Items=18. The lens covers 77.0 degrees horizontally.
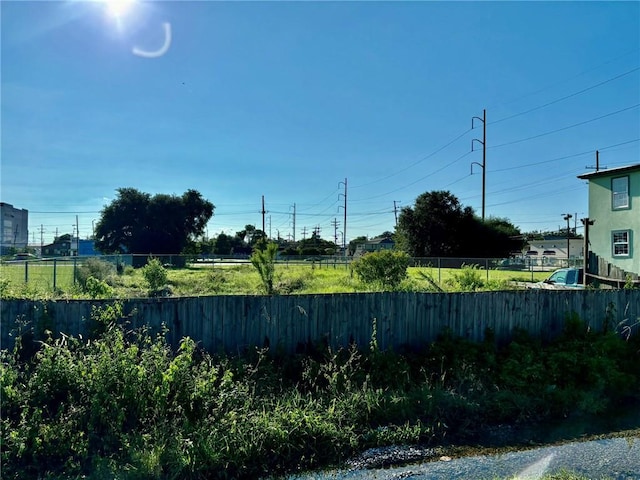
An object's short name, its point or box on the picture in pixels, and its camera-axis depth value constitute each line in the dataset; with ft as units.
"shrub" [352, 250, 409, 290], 44.75
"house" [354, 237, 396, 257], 262.26
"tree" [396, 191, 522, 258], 145.28
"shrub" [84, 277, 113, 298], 32.83
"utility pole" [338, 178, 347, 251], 183.73
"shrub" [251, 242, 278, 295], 43.75
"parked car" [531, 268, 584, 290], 49.38
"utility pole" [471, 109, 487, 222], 150.65
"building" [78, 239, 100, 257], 224.12
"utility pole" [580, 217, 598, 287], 48.55
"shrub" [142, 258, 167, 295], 48.11
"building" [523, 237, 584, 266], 180.86
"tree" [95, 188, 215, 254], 157.99
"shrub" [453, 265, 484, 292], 47.50
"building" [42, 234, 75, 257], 264.13
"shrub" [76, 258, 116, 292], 47.36
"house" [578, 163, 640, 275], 61.52
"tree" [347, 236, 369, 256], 276.10
